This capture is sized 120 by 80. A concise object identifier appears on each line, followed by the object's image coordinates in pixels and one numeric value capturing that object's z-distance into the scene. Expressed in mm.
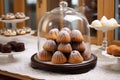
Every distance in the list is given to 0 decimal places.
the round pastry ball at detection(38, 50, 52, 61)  1446
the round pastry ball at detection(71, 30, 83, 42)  1435
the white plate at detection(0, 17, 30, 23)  2141
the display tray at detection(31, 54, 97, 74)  1352
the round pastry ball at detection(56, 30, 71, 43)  1404
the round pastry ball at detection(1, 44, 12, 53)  1540
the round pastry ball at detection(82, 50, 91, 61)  1444
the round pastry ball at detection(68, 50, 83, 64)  1377
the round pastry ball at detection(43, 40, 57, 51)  1432
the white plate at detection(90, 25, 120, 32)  1697
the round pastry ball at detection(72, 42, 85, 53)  1431
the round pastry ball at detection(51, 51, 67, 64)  1377
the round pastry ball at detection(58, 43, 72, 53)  1387
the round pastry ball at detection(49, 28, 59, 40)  1479
